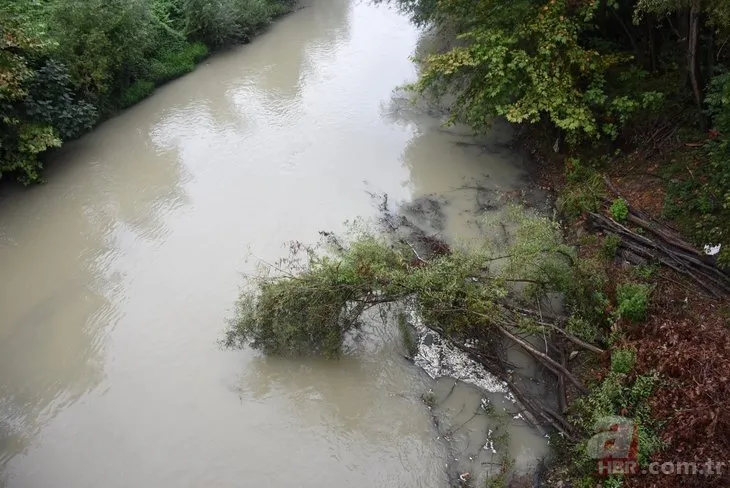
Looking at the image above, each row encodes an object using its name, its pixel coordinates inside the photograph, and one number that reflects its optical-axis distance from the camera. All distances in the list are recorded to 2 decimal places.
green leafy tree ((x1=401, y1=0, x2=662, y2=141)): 11.34
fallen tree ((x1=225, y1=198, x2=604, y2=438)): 8.99
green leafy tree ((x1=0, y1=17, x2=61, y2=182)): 12.93
